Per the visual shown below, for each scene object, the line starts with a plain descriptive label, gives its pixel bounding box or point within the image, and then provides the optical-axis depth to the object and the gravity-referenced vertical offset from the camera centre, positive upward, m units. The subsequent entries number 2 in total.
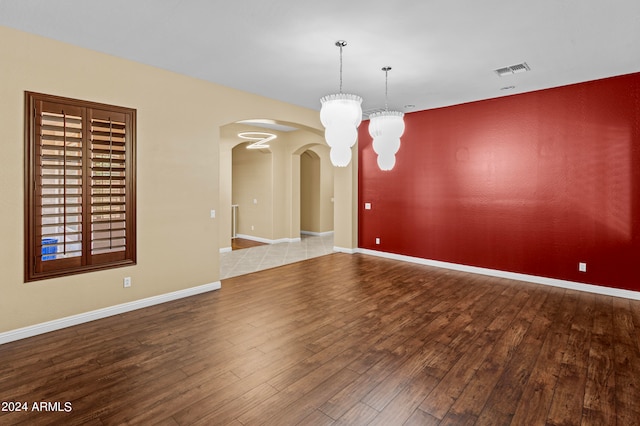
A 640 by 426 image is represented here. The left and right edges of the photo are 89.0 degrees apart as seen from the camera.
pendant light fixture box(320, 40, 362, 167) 3.18 +0.94
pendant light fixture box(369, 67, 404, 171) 3.94 +1.02
